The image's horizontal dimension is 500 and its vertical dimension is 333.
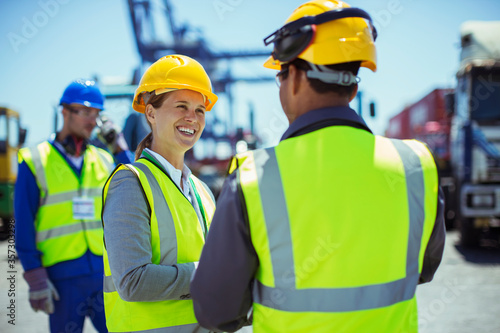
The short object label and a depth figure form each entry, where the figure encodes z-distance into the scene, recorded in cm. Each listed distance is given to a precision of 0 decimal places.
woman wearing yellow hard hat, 147
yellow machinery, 1069
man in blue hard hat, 244
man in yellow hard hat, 107
